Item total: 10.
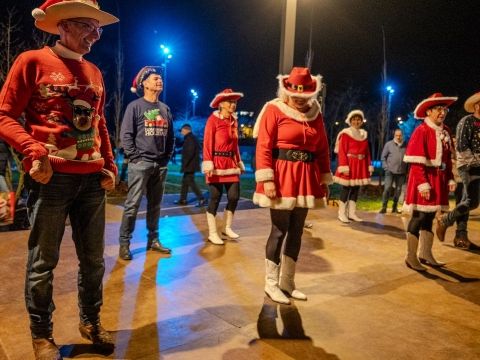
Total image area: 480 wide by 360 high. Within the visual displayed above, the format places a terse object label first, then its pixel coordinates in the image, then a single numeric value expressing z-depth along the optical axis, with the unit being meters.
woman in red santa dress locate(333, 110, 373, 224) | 8.38
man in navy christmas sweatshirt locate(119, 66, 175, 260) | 5.21
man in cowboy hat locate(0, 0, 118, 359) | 2.64
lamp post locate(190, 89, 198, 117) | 41.41
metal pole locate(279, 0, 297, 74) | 7.31
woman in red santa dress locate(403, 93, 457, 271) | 5.16
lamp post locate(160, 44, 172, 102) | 23.00
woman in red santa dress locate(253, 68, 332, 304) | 4.01
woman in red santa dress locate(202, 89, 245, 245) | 6.21
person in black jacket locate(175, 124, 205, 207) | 10.87
